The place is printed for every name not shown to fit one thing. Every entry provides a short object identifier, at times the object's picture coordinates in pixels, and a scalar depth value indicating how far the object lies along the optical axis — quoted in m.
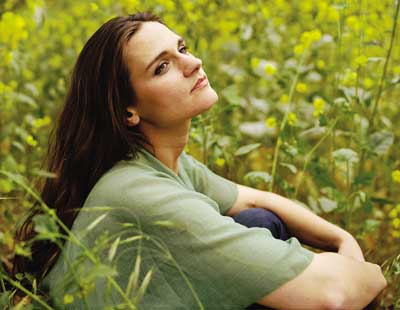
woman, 1.53
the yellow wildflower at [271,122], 2.41
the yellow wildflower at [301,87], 2.51
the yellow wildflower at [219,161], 2.38
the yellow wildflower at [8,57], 2.59
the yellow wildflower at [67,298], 1.39
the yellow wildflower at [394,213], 2.06
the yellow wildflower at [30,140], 2.22
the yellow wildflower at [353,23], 2.44
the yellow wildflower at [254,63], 2.74
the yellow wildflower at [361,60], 2.13
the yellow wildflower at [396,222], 2.06
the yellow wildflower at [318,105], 2.38
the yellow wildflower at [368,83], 2.54
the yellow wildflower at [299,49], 2.47
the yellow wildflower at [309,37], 2.48
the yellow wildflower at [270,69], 2.50
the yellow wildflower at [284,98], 2.60
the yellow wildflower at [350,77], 2.29
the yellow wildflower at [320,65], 2.71
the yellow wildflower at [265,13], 2.88
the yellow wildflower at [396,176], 2.20
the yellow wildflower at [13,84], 2.77
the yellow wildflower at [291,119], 2.29
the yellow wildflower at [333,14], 2.54
